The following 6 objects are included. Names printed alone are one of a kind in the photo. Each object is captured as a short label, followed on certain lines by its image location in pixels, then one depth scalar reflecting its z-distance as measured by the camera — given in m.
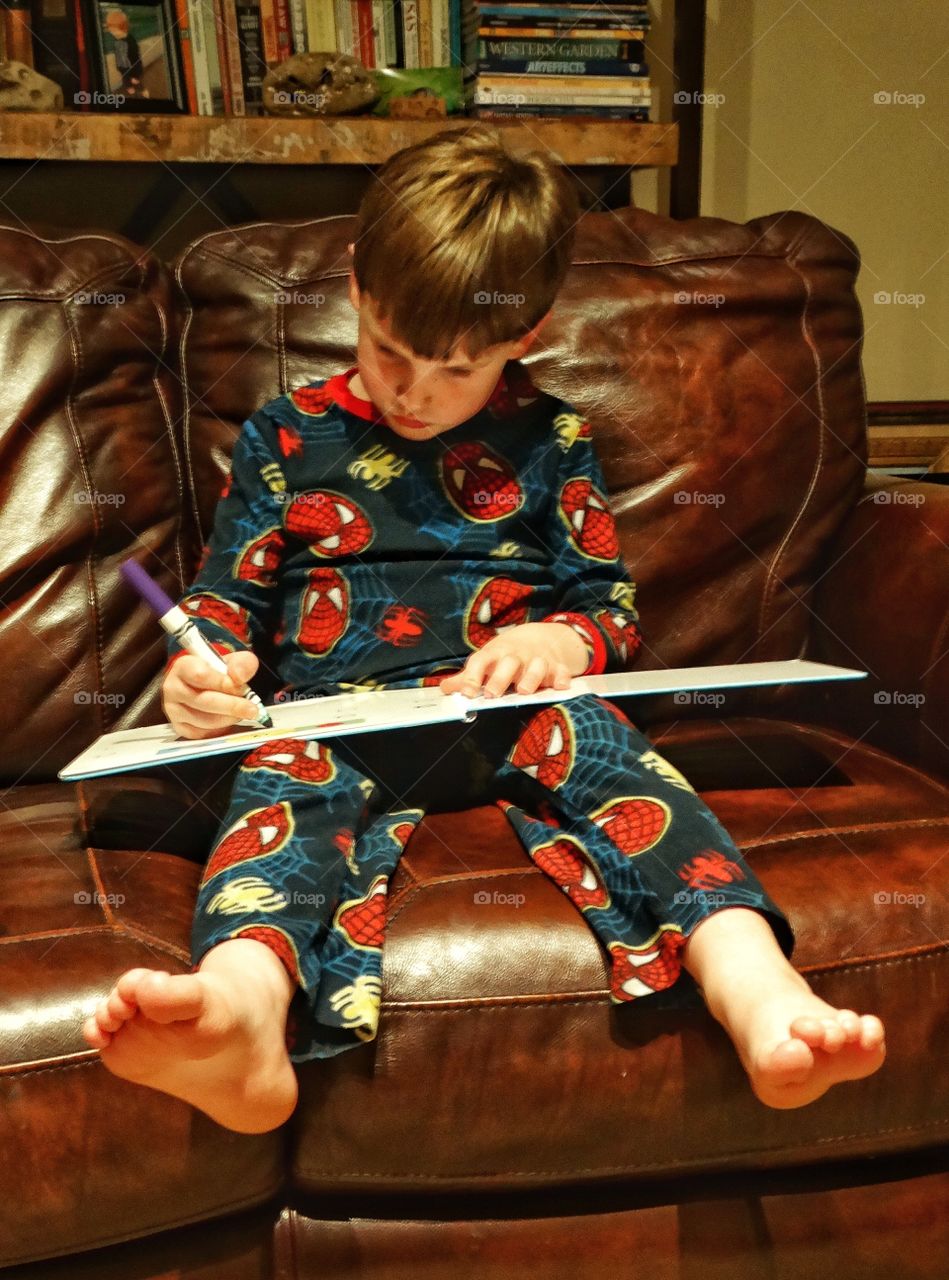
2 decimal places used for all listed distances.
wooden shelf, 1.67
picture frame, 1.81
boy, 0.83
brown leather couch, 0.91
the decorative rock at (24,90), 1.71
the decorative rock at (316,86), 1.81
